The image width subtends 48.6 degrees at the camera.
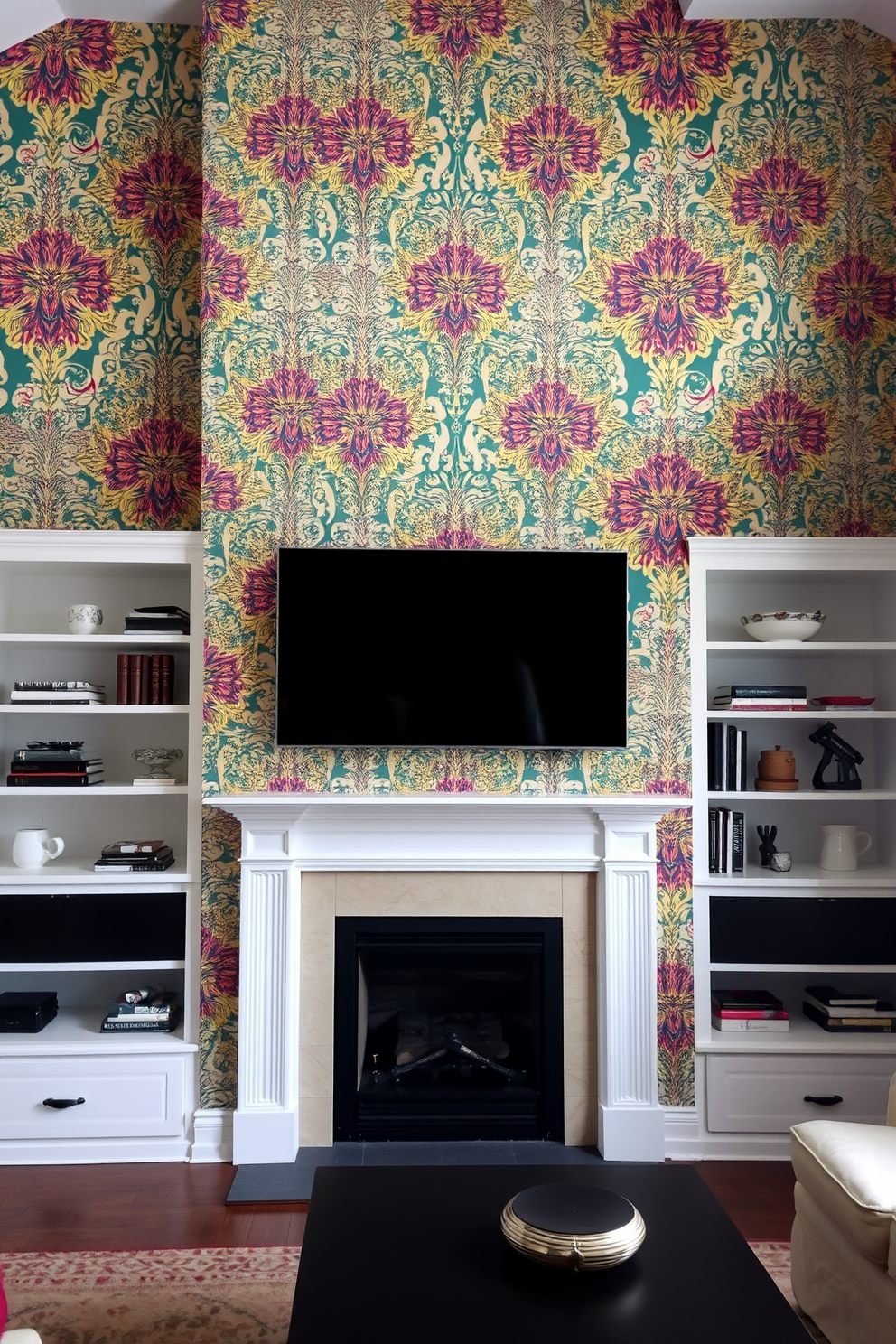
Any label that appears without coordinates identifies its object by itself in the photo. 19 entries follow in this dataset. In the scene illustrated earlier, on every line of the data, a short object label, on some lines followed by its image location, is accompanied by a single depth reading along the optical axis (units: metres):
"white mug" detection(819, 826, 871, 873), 3.36
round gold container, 1.68
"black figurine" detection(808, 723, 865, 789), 3.37
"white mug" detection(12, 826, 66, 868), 3.30
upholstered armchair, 1.92
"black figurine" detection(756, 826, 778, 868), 3.40
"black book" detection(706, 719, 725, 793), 3.35
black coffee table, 1.54
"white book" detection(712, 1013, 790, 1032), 3.31
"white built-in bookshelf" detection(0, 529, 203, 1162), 3.16
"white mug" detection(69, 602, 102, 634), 3.29
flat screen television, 3.20
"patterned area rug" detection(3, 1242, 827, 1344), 2.22
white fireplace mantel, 3.12
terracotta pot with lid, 3.35
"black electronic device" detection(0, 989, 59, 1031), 3.23
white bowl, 3.27
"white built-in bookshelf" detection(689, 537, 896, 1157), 3.22
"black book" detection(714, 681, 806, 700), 3.31
